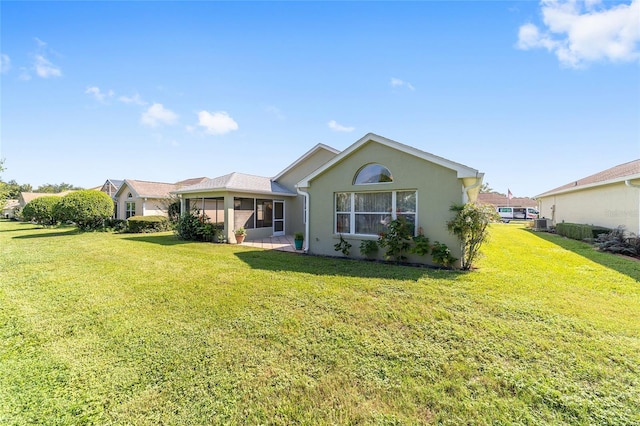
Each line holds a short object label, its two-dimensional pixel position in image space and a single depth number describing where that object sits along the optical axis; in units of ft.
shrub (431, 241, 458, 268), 27.71
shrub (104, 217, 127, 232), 71.99
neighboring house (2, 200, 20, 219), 171.40
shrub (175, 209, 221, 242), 50.11
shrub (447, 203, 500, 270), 26.55
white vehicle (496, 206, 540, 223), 159.37
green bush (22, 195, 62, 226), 88.35
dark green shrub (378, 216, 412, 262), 29.89
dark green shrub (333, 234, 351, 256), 34.30
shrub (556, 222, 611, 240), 46.67
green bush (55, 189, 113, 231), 65.72
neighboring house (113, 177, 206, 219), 82.38
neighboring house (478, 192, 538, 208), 186.50
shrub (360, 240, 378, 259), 32.30
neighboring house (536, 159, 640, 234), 39.99
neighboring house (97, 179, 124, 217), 104.68
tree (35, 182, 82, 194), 281.91
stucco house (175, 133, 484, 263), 28.84
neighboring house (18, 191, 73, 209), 152.17
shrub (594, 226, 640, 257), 35.73
